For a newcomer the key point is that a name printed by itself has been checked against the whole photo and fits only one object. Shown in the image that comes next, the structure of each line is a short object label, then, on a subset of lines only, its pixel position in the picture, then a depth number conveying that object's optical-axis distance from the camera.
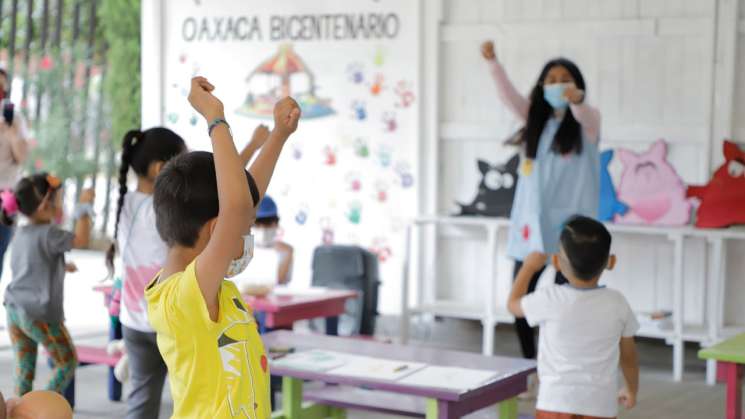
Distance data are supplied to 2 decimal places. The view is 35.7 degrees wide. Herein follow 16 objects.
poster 6.63
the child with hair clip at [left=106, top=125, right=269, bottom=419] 3.43
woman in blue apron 4.88
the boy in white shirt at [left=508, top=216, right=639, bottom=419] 3.05
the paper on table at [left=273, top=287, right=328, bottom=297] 4.91
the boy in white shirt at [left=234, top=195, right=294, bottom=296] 5.38
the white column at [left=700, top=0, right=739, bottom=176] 5.66
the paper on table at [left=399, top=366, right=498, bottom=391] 3.30
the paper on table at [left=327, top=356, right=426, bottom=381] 3.40
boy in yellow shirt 2.01
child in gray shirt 4.40
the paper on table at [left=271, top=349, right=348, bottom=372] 3.54
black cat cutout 6.17
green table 2.98
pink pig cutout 5.75
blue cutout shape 5.85
